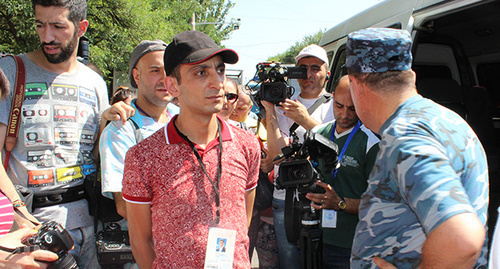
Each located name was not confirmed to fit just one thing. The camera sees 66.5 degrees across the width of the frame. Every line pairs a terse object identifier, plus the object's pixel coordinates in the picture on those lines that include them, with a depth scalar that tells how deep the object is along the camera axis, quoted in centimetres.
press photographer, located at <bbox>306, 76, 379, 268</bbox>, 260
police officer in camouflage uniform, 123
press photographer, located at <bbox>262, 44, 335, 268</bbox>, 321
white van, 358
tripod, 247
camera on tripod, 244
